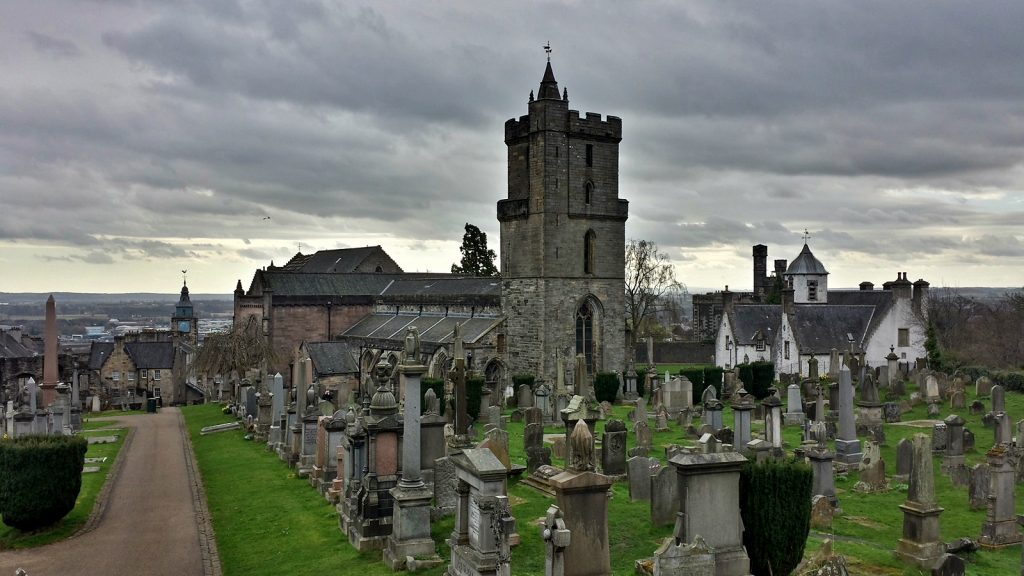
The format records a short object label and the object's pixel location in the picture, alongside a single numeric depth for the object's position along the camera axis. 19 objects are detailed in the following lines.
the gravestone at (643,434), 20.00
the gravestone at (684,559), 9.16
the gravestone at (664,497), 13.34
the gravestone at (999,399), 22.00
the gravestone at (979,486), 14.15
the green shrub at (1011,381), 32.41
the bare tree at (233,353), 40.72
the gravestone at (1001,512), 12.09
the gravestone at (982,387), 29.36
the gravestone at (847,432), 17.72
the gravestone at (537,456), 17.36
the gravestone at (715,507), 9.62
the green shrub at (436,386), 28.89
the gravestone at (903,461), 16.00
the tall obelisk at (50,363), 27.77
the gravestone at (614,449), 16.98
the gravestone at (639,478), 15.16
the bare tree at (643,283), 60.94
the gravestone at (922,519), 11.01
